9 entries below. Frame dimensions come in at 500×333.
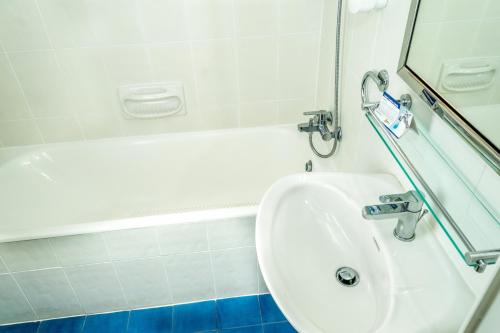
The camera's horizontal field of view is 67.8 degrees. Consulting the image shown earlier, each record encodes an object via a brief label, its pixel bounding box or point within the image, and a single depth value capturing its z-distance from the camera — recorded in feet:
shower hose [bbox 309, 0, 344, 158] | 4.63
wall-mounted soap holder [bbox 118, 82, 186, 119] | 5.98
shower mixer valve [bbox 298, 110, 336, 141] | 5.67
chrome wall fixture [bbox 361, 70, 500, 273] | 1.80
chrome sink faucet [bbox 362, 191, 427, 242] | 2.74
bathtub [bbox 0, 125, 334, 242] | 6.14
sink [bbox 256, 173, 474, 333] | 2.48
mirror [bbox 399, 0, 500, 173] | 2.21
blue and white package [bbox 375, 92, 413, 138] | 2.93
